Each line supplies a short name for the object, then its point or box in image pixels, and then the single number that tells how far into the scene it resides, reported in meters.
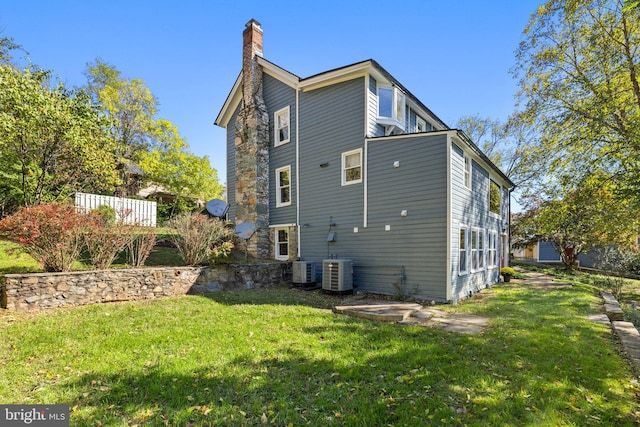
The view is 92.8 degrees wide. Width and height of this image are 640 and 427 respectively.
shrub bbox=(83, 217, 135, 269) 7.87
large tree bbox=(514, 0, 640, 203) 10.79
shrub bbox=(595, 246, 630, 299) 11.90
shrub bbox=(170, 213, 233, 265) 9.68
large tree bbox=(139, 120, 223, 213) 24.06
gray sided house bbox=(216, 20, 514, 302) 9.36
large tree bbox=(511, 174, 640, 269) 10.41
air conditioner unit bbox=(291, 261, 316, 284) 10.77
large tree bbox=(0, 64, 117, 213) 9.09
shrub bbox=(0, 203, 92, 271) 6.85
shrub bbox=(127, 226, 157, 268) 8.62
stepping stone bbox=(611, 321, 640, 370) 4.58
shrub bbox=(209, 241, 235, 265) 9.91
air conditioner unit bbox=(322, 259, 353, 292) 9.98
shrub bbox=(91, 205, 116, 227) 8.33
